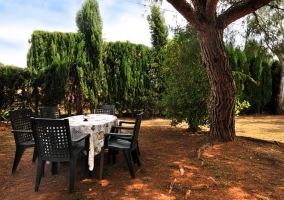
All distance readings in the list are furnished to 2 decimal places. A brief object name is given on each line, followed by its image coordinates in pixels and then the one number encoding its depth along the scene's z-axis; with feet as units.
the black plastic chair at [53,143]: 9.37
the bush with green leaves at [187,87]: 20.17
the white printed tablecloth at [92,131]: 10.92
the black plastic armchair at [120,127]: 11.49
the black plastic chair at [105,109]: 17.74
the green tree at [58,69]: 28.63
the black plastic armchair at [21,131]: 11.77
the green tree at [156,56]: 32.83
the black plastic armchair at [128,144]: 10.82
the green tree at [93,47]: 30.81
